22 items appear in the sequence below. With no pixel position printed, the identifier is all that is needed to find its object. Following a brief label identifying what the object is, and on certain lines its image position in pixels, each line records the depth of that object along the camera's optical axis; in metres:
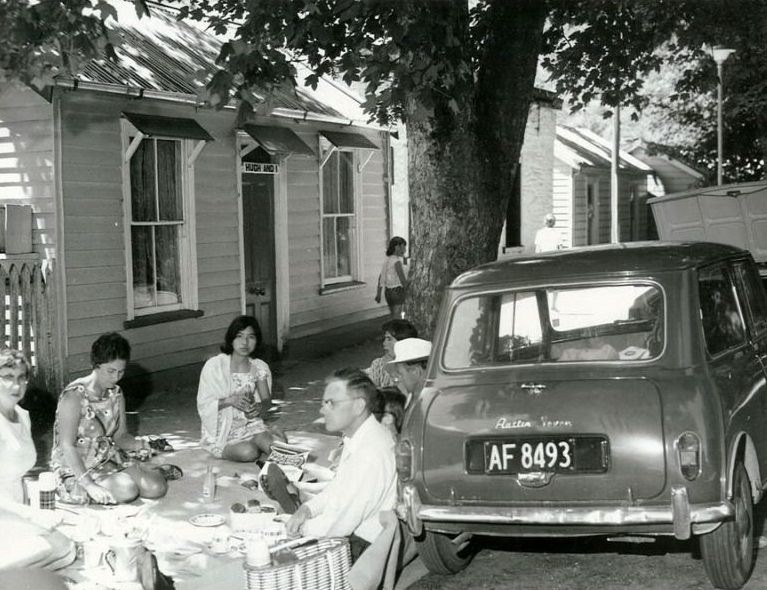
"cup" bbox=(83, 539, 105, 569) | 5.97
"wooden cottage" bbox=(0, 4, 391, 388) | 10.69
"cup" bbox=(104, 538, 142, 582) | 5.51
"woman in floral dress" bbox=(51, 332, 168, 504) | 7.16
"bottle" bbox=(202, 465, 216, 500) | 7.67
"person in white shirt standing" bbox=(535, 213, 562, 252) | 21.14
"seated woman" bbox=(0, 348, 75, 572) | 5.17
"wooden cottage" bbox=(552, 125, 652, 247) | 29.42
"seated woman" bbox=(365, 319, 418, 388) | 8.37
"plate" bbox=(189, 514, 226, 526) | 6.99
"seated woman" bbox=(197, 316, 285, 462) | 8.80
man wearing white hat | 7.59
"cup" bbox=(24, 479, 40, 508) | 6.57
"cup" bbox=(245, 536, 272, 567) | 4.94
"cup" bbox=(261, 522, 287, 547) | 5.83
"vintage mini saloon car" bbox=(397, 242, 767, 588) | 5.36
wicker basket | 4.88
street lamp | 22.23
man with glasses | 5.58
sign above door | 13.54
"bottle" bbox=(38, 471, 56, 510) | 6.56
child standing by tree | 15.12
